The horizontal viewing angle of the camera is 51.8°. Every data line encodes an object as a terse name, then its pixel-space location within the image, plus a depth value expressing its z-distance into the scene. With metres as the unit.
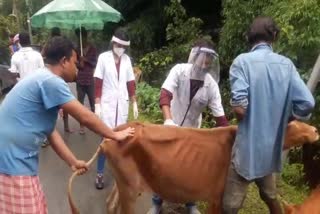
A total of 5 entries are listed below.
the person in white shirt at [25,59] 4.93
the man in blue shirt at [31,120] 2.13
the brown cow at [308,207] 2.39
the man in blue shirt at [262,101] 2.32
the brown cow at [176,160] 2.68
